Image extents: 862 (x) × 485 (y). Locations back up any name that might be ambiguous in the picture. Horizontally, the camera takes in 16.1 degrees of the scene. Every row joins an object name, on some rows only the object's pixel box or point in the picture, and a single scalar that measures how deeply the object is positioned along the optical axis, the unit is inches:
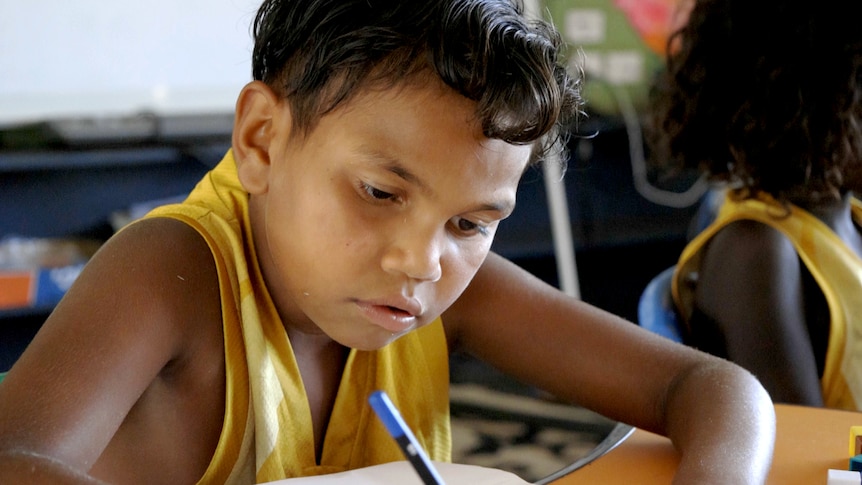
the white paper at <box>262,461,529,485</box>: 54.8
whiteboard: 111.0
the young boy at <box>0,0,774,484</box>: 54.3
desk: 56.6
